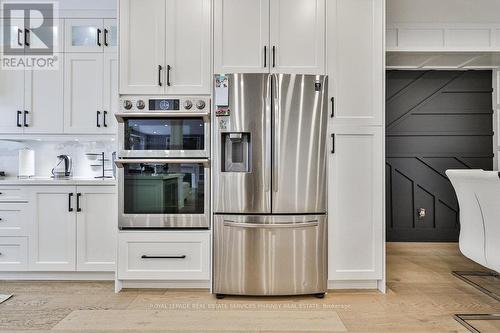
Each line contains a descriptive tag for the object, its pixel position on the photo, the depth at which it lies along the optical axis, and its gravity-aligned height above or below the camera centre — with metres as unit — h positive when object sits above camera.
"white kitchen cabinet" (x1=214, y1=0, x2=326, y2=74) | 2.47 +1.04
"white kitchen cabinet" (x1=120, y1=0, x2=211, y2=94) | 2.50 +0.97
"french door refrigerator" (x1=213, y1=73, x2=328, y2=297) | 2.36 -0.16
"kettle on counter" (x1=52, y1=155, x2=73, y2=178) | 3.13 -0.01
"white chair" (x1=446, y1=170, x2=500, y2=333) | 2.00 -0.34
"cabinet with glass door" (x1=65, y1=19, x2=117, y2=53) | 3.02 +1.28
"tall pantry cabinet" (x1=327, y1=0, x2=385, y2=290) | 2.50 +0.10
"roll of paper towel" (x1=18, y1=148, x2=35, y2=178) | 3.14 +0.04
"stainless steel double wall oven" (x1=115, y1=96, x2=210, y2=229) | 2.48 +0.02
